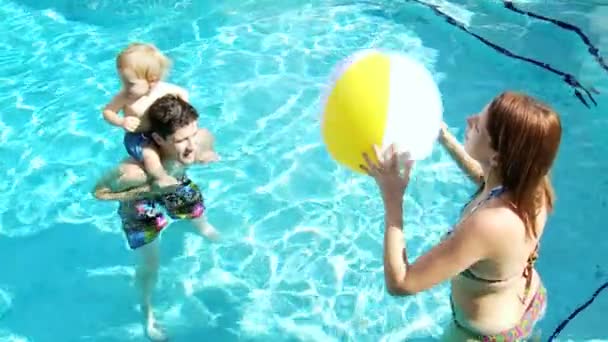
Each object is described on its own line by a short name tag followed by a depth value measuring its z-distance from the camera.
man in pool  3.73
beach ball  2.64
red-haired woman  2.37
